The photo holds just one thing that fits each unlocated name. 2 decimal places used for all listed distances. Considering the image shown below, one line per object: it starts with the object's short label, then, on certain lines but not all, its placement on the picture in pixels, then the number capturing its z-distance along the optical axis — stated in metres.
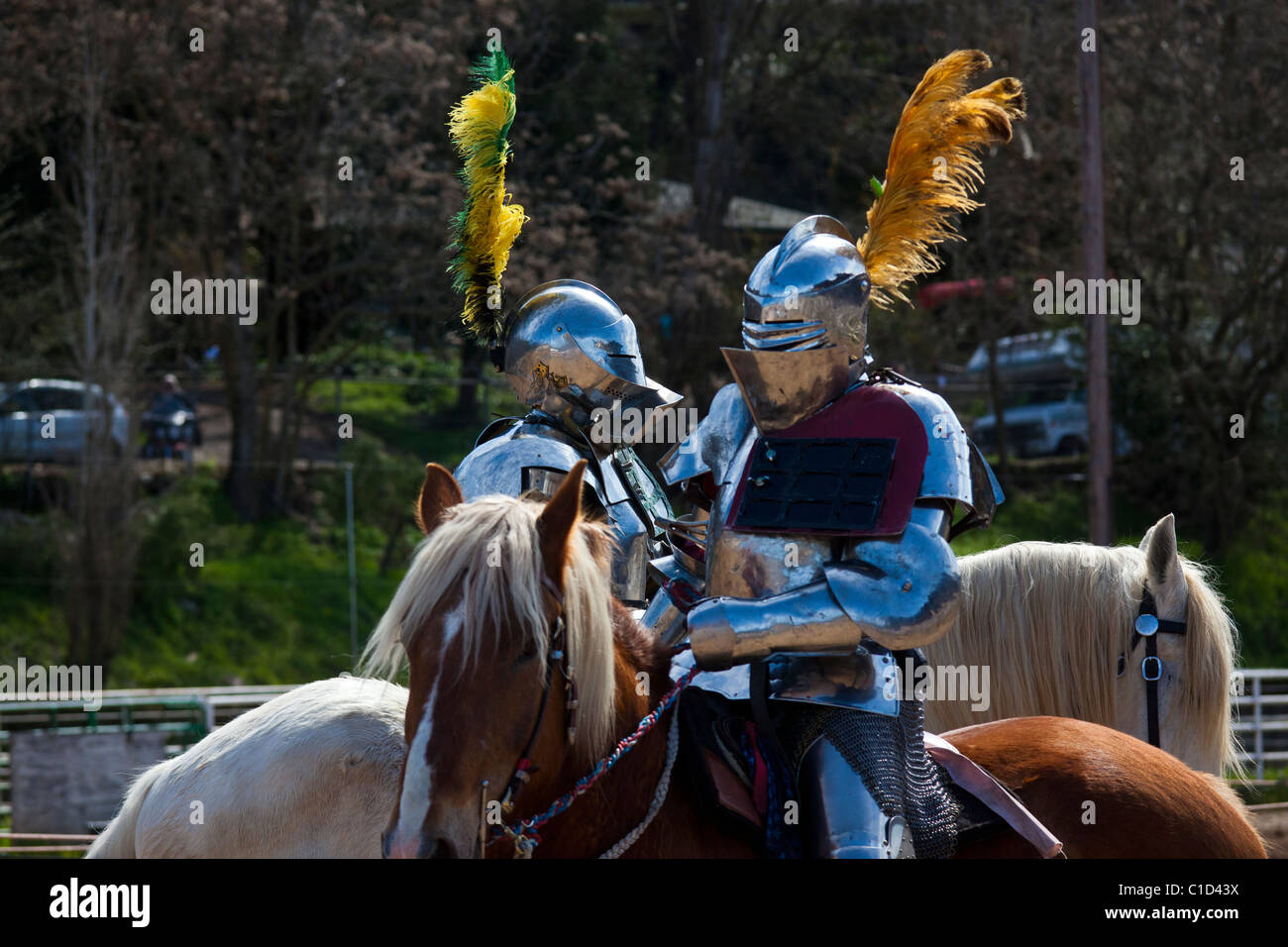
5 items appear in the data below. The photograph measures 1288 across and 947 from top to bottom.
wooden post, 22.70
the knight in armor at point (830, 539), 6.08
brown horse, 5.26
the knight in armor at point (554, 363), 8.99
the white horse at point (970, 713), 7.74
